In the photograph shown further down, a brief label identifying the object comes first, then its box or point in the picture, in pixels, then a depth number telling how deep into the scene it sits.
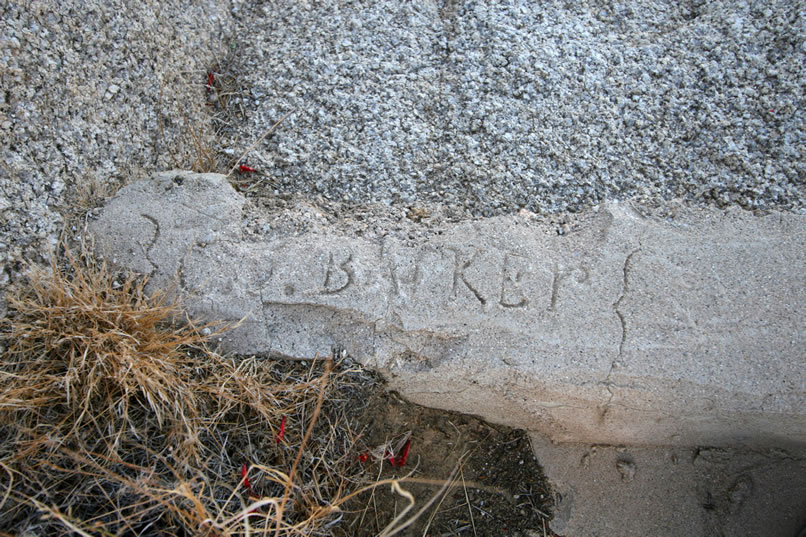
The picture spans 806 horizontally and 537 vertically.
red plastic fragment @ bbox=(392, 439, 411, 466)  0.66
